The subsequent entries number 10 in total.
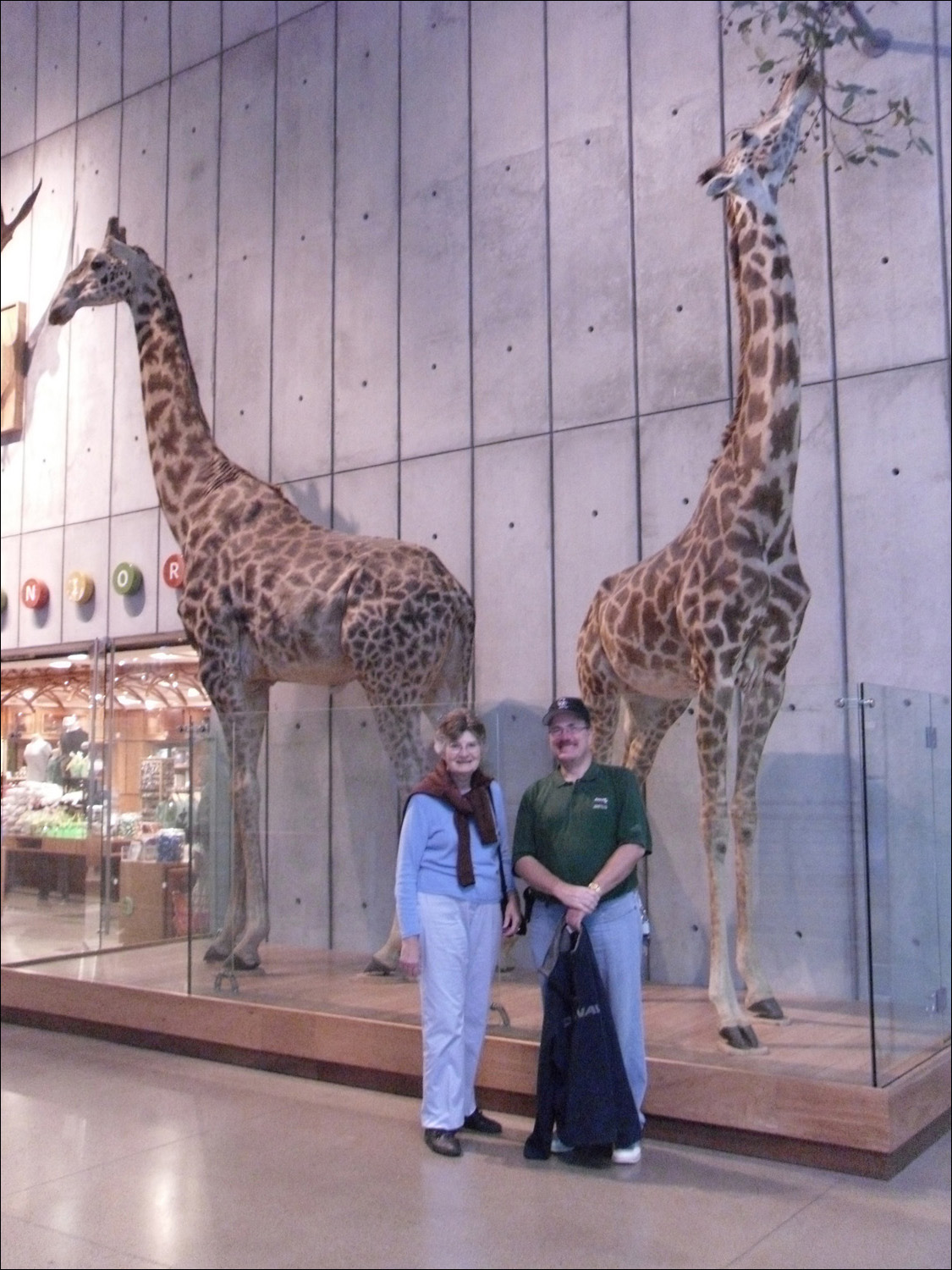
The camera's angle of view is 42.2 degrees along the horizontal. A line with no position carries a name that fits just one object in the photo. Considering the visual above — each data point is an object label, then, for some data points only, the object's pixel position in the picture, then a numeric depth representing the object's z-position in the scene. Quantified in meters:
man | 3.88
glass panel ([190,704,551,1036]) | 5.03
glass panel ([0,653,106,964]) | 6.68
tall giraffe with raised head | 4.31
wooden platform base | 3.86
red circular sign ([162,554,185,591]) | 7.84
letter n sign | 8.78
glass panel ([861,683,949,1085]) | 4.10
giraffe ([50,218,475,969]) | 5.53
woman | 4.04
